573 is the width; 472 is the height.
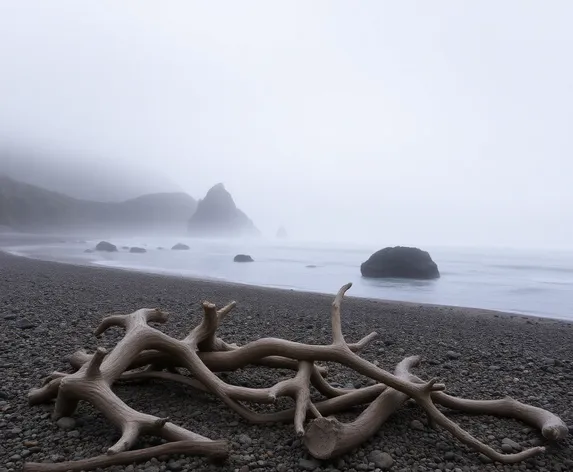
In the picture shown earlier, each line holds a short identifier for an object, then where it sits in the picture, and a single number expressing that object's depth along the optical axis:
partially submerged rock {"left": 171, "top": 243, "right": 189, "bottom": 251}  52.09
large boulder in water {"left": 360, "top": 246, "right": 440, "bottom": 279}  24.22
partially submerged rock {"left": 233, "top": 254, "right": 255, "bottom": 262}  35.39
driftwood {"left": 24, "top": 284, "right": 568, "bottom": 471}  2.89
